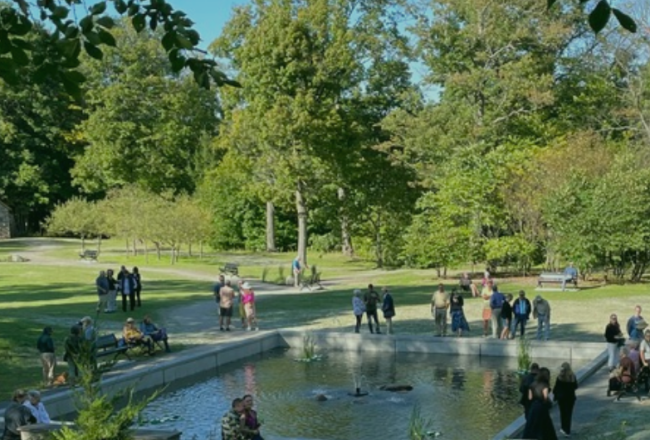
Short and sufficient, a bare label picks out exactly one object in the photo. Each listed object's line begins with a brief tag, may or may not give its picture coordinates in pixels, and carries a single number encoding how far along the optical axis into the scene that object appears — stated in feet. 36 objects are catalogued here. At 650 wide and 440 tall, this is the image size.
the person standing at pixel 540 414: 39.40
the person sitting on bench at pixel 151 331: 68.39
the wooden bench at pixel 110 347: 63.57
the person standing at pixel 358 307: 79.00
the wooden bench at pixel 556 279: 112.98
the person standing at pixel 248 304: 79.82
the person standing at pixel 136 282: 94.38
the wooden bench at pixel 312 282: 122.93
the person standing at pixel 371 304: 78.48
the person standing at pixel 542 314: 73.05
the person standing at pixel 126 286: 93.83
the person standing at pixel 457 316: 75.56
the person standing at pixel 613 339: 60.03
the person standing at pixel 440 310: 75.36
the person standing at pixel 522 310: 73.51
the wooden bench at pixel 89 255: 164.96
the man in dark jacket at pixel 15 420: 40.55
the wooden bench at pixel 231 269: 135.83
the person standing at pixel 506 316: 73.29
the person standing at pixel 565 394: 45.01
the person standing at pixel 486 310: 75.77
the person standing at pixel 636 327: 60.49
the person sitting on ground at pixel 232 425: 38.32
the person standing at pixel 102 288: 89.40
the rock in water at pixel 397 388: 60.23
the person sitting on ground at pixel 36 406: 42.14
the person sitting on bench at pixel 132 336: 66.74
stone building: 233.55
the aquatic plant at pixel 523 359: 63.10
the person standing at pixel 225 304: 79.14
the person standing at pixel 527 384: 43.25
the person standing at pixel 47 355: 56.95
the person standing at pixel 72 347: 55.31
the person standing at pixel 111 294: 91.38
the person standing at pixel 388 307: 77.00
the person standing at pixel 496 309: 74.13
